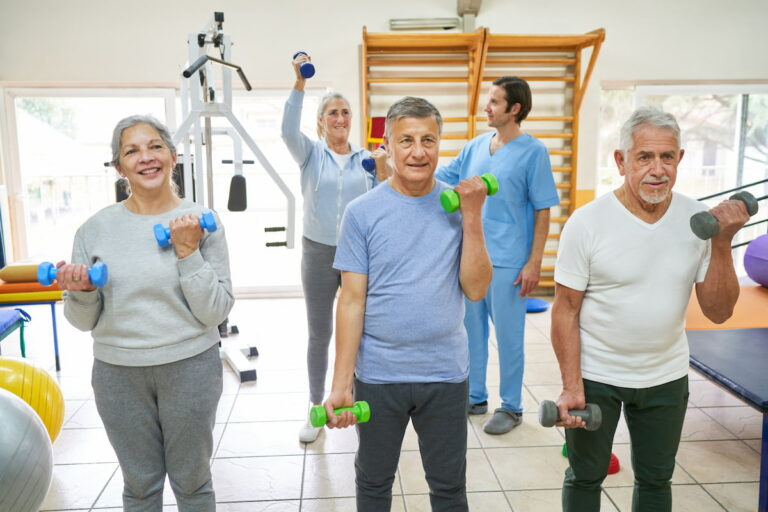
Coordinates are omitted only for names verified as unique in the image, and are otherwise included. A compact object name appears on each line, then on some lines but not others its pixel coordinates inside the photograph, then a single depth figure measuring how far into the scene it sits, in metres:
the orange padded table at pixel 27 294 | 3.31
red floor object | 2.29
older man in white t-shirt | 1.43
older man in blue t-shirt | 1.45
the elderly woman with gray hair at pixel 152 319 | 1.46
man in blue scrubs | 2.50
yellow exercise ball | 2.19
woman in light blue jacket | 2.38
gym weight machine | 2.92
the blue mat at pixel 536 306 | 4.76
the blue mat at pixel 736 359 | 2.08
